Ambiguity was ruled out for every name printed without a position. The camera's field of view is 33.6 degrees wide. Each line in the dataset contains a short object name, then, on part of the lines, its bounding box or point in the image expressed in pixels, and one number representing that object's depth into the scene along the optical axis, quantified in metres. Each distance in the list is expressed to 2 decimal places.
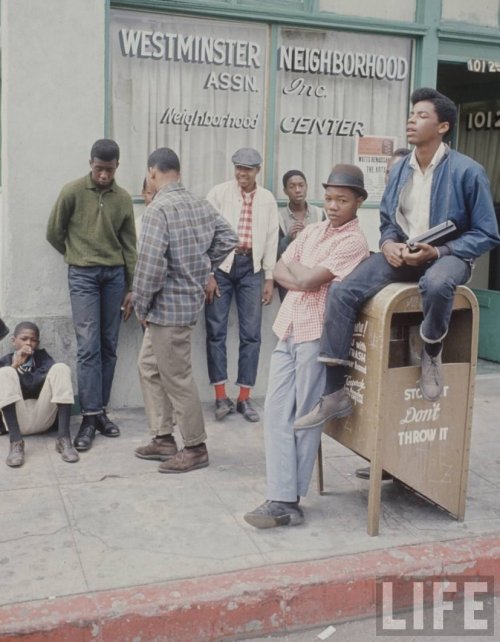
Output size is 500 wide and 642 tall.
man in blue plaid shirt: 5.06
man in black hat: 4.33
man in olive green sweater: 5.85
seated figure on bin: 4.18
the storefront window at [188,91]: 6.48
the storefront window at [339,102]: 6.97
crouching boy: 5.47
